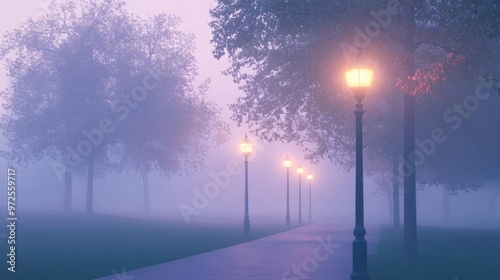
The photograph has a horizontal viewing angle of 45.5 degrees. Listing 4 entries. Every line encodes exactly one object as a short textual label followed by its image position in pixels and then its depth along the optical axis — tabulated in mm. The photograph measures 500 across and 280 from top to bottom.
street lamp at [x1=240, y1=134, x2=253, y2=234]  32031
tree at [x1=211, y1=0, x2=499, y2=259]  18172
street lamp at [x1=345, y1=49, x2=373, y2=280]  12836
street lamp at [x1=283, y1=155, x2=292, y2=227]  43625
